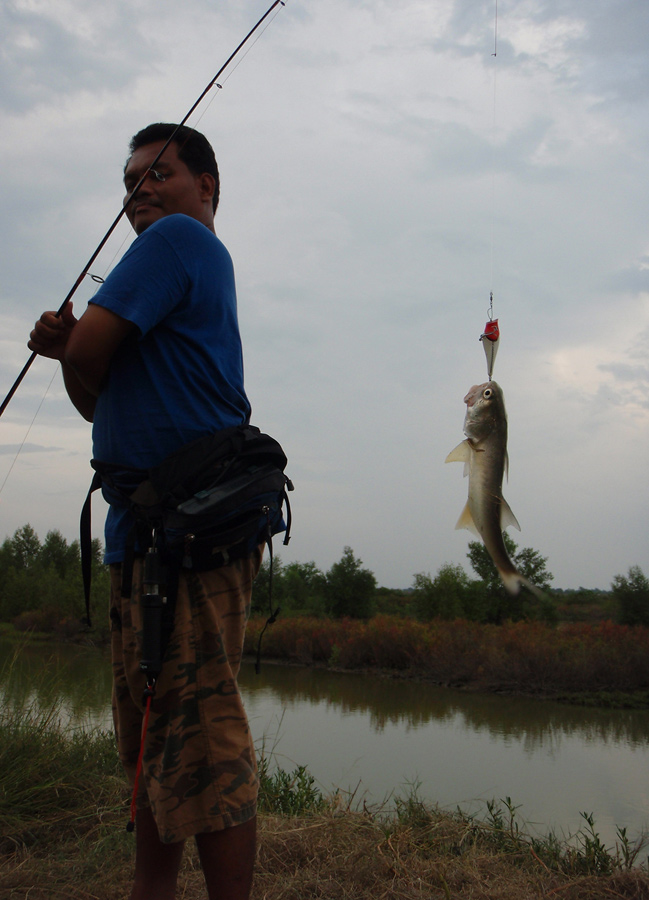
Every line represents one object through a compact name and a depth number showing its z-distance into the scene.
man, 1.29
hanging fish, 2.16
